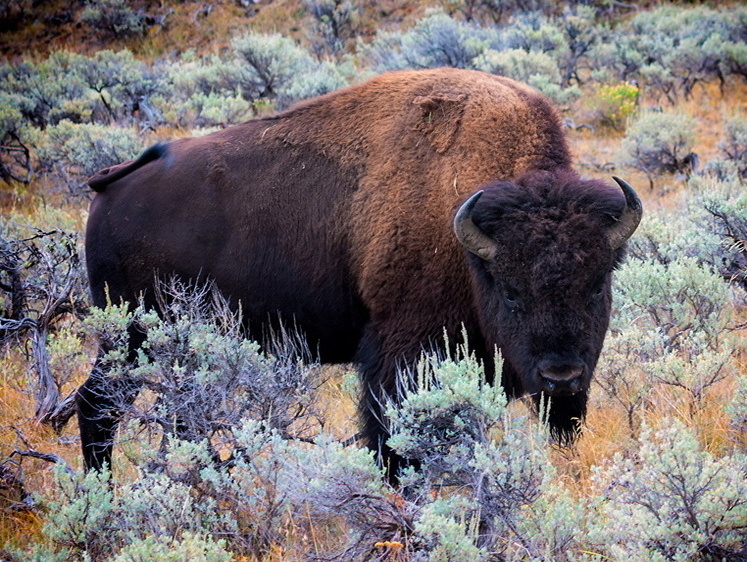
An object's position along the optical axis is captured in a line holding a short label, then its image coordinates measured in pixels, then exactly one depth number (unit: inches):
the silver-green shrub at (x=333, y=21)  1649.9
